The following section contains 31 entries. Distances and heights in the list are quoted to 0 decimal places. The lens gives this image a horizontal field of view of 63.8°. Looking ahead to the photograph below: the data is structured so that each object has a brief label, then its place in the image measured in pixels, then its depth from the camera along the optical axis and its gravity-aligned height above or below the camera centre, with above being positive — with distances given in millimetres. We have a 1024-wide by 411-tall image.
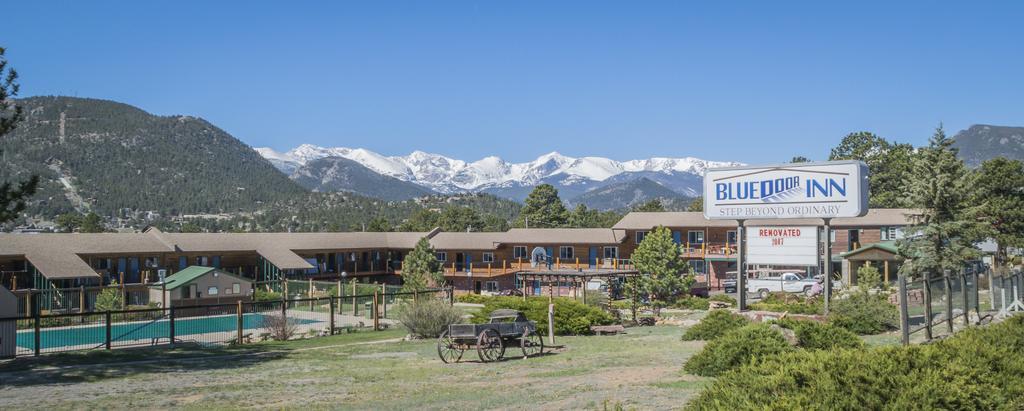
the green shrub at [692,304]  44262 -3932
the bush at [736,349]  14945 -2182
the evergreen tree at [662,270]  46844 -2189
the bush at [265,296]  51753 -3858
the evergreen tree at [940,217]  40656 +608
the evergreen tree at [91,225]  102000 +1515
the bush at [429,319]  27938 -2893
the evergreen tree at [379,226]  98200 +985
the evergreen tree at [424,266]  52000 -2109
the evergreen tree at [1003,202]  60125 +1969
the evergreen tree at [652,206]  121825 +3852
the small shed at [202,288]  48719 -3167
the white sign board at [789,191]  31422 +1574
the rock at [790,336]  17891 -2383
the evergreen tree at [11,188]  21812 +1337
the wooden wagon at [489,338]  19594 -2567
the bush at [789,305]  33175 -3512
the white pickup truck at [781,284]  52094 -3478
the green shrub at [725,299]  46644 -3953
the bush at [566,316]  27812 -2860
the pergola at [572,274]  43031 -2377
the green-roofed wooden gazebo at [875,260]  53969 -2013
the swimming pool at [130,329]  33344 -4237
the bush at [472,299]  54131 -4404
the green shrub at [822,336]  17188 -2255
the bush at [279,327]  30203 -3417
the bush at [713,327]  23312 -2741
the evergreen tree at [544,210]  113750 +3168
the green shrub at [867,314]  24594 -2621
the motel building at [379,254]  50125 -1468
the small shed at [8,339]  23359 -2888
